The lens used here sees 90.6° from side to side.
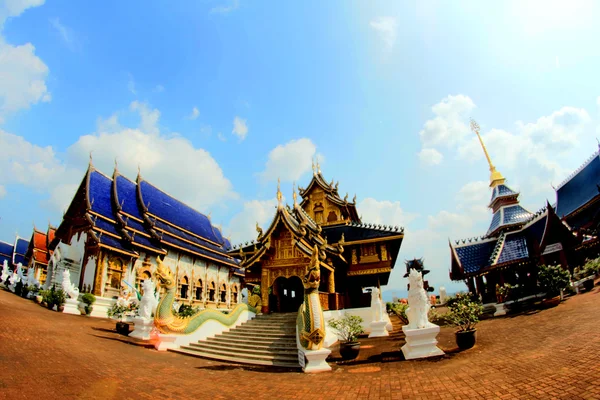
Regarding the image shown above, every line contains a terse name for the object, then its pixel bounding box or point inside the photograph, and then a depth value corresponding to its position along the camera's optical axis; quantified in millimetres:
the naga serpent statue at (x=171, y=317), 11367
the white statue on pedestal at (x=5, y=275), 25925
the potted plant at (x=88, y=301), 16181
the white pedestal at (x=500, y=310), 14178
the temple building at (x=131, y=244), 18828
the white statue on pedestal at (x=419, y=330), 7926
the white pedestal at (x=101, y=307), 16397
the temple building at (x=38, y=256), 29859
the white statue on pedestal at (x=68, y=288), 16141
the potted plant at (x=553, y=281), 12375
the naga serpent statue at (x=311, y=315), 8391
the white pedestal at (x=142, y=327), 11997
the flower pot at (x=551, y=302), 11922
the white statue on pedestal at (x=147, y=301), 12584
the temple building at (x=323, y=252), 14156
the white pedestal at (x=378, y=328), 13141
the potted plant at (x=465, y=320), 8039
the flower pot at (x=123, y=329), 12414
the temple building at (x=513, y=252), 15344
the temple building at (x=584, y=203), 18125
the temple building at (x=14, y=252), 34438
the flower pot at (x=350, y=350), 8820
